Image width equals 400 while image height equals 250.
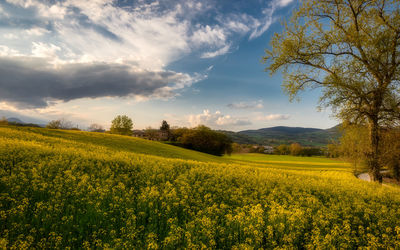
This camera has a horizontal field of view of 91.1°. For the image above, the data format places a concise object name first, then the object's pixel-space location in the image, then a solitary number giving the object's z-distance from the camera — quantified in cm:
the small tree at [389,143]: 1881
